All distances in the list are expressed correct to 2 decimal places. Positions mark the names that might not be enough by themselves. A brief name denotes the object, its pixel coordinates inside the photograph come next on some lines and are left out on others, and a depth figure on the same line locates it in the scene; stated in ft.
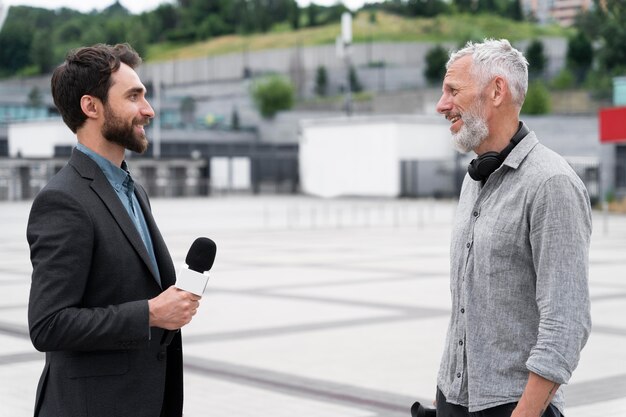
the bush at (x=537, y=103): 237.25
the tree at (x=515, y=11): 483.64
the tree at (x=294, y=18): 560.61
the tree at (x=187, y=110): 291.79
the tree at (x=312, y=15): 558.56
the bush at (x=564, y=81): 260.21
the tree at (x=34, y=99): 274.57
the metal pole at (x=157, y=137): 208.44
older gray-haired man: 10.33
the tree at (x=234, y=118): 273.29
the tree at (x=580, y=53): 290.97
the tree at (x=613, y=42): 233.14
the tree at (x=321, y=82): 335.47
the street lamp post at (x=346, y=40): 196.44
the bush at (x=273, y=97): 284.41
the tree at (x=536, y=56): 304.71
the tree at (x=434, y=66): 305.94
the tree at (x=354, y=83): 332.72
